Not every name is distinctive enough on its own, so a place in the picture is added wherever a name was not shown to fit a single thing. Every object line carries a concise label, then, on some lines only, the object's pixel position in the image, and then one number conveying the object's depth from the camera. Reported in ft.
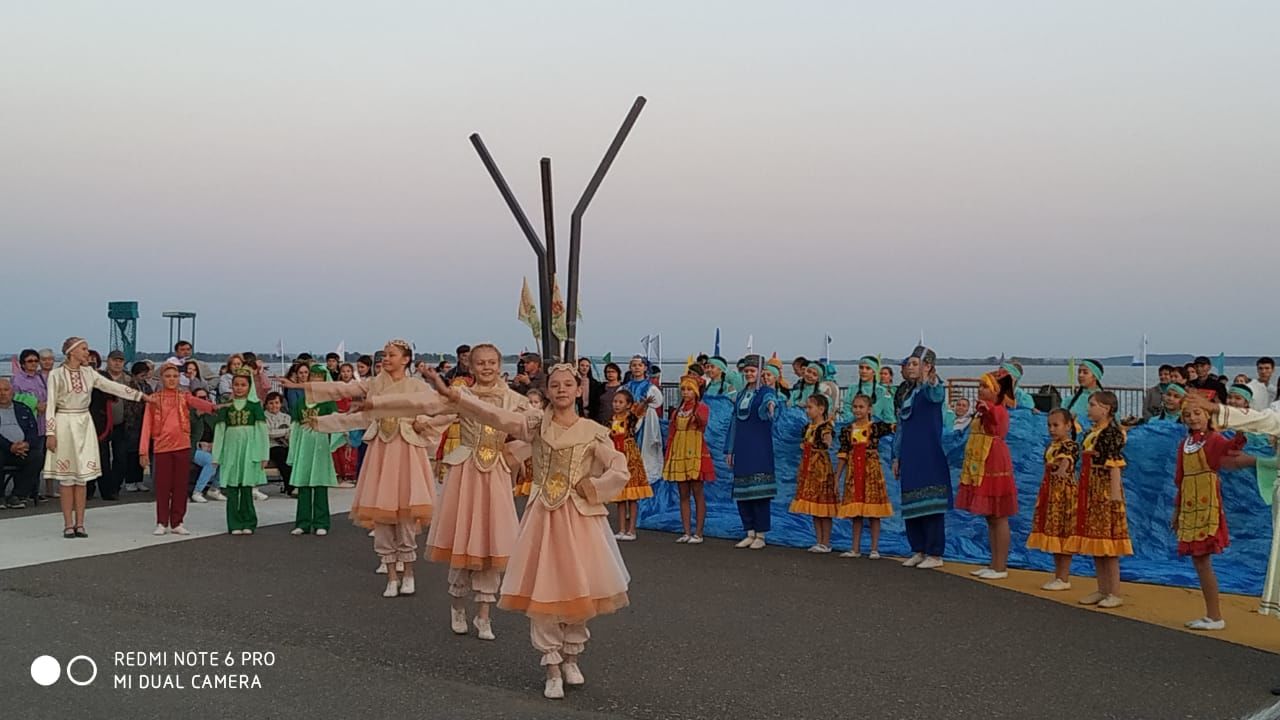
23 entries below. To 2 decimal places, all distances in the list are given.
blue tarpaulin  29.27
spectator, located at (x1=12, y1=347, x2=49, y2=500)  43.39
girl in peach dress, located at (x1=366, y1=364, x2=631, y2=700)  17.65
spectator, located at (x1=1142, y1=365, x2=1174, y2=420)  42.33
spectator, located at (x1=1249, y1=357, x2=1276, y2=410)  37.93
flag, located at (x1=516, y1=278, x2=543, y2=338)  50.44
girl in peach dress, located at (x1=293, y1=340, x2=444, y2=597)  25.25
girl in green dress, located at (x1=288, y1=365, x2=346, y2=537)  34.68
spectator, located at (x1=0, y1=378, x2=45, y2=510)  40.68
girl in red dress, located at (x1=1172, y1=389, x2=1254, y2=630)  22.07
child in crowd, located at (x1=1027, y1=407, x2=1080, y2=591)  26.27
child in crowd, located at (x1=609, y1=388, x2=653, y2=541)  35.50
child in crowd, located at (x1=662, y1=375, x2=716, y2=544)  35.35
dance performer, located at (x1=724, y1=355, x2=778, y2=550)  34.30
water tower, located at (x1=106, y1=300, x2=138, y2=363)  76.33
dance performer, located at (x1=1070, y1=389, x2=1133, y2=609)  25.39
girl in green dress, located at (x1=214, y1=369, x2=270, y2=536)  35.01
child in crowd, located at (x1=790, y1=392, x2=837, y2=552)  32.91
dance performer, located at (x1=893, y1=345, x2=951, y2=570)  30.78
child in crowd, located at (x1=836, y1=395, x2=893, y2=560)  31.89
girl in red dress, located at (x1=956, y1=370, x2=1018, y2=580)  29.22
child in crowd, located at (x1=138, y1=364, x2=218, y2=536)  34.65
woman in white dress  33.12
